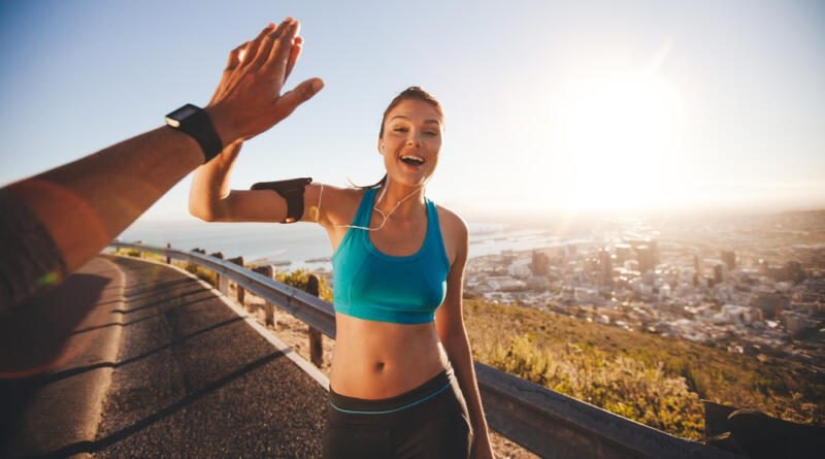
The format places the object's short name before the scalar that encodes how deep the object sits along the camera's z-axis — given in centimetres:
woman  160
